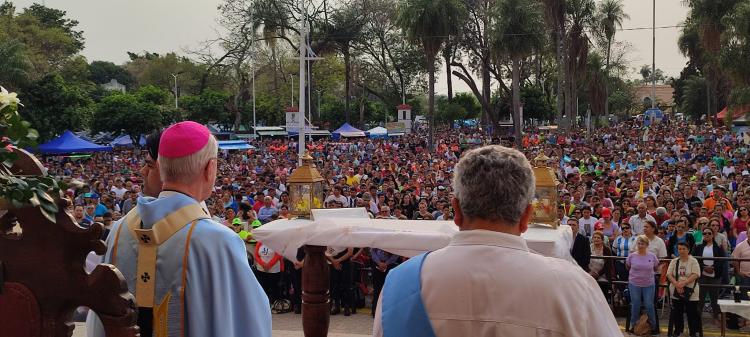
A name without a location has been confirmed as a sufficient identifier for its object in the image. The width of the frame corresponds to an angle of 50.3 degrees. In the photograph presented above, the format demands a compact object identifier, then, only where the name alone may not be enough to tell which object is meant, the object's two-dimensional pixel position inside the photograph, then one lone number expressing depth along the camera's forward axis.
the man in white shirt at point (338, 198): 15.68
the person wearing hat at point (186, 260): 2.87
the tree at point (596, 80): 61.34
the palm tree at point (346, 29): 57.12
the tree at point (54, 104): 37.44
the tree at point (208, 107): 54.00
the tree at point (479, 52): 53.38
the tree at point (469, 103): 68.94
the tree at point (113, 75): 104.44
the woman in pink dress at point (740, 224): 11.78
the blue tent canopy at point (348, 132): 51.81
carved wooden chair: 2.69
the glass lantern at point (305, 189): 7.80
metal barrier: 9.28
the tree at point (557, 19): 41.09
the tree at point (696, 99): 69.49
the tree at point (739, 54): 28.03
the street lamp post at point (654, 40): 52.53
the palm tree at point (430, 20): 37.69
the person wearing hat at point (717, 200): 13.23
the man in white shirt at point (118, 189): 18.22
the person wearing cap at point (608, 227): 11.77
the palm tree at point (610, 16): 52.75
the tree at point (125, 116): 43.44
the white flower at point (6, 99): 2.79
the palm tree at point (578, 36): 45.56
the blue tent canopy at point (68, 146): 32.44
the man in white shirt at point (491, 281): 2.26
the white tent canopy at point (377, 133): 53.66
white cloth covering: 6.16
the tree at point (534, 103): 61.19
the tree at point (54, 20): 72.00
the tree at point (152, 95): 47.41
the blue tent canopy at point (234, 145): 36.91
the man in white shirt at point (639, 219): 11.96
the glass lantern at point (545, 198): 6.73
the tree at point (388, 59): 59.97
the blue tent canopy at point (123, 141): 45.12
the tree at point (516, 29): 38.22
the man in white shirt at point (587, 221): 12.17
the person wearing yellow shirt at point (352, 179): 20.92
